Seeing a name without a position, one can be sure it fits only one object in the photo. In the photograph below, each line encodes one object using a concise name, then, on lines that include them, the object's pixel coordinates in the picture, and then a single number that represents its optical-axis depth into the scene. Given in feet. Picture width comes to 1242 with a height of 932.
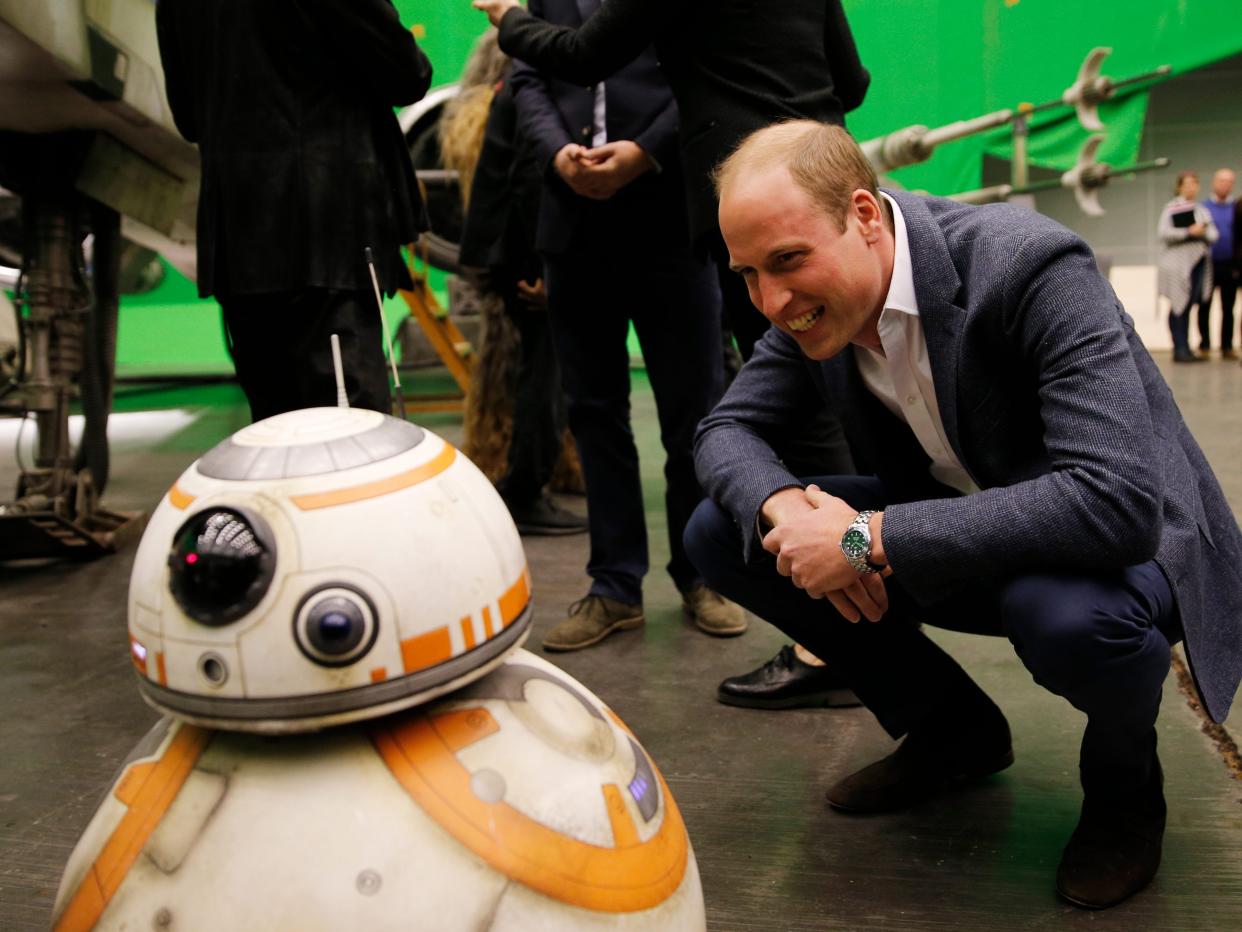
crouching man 4.14
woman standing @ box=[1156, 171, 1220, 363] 26.73
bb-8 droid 3.17
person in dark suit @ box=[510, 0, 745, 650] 7.48
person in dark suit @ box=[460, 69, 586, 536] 10.31
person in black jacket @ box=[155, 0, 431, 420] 6.64
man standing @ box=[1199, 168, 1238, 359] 27.50
